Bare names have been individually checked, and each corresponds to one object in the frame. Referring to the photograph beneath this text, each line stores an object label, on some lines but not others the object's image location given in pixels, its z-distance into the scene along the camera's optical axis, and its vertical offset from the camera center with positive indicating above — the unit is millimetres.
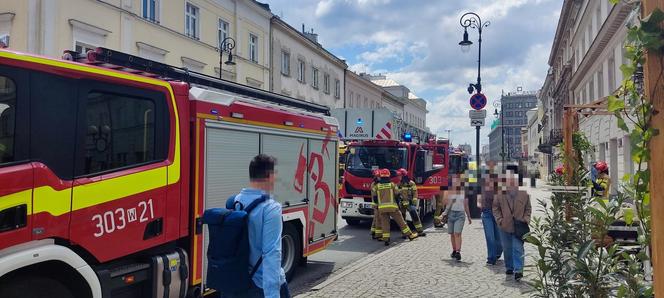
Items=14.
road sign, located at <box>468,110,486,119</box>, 15449 +1608
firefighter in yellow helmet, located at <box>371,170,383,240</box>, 11438 -1080
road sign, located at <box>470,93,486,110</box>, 15773 +2021
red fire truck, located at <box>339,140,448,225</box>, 13672 -6
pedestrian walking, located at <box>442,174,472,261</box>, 8906 -739
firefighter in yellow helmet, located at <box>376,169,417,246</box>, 11055 -711
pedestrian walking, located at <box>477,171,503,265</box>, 8086 -849
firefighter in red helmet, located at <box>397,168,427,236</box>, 12344 -734
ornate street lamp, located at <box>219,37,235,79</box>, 25728 +6134
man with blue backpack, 3504 -559
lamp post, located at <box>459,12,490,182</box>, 18016 +4350
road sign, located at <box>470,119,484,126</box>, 15430 +1371
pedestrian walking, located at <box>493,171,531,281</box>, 7293 -736
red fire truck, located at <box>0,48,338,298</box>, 3762 +0
